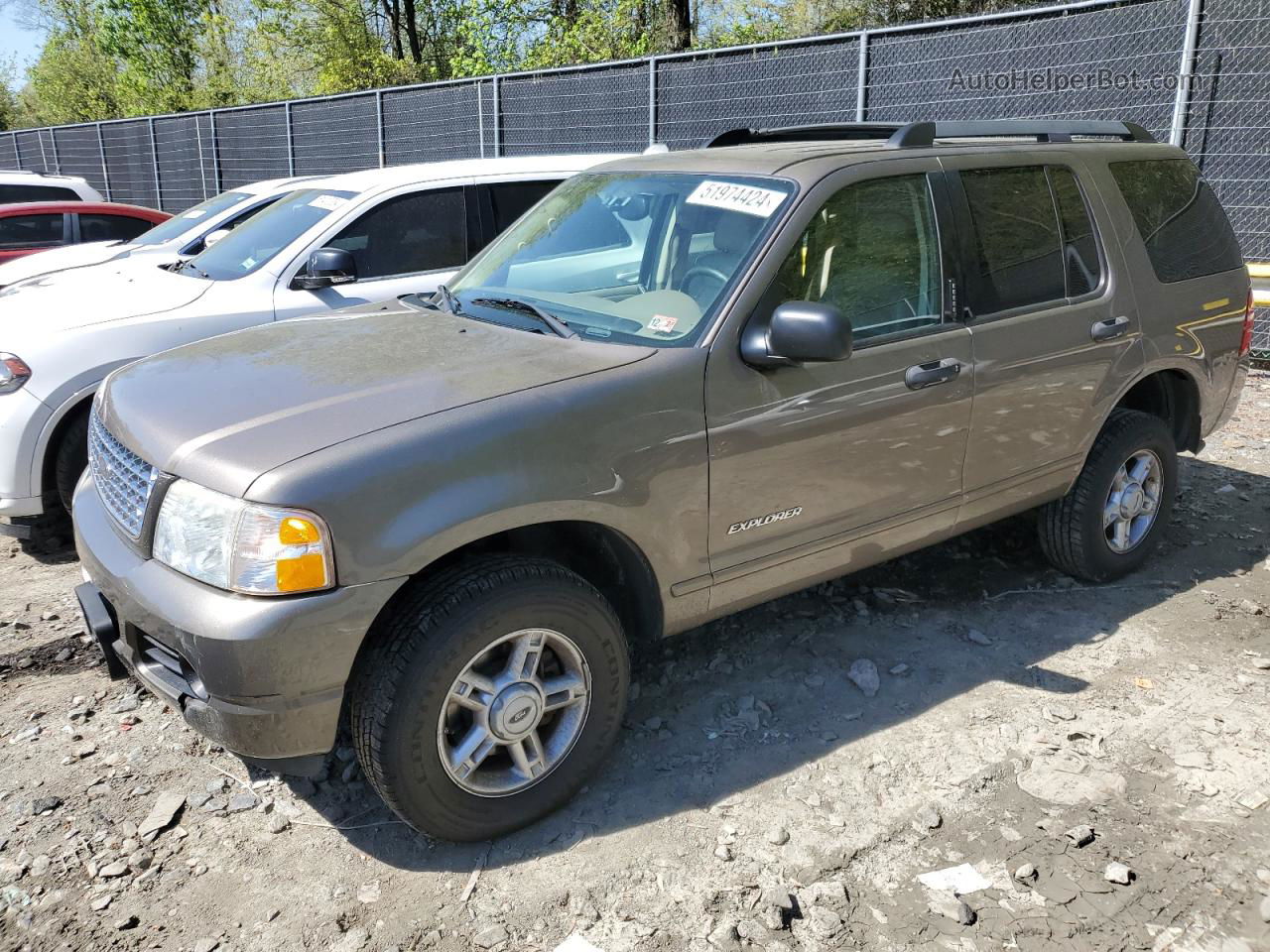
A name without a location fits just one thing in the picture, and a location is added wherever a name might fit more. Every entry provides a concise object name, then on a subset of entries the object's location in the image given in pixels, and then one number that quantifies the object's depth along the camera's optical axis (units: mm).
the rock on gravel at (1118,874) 2887
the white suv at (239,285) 4930
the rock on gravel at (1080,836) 3051
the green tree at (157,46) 34000
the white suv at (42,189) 11445
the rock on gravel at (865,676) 3865
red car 10336
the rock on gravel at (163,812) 3109
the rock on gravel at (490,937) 2676
